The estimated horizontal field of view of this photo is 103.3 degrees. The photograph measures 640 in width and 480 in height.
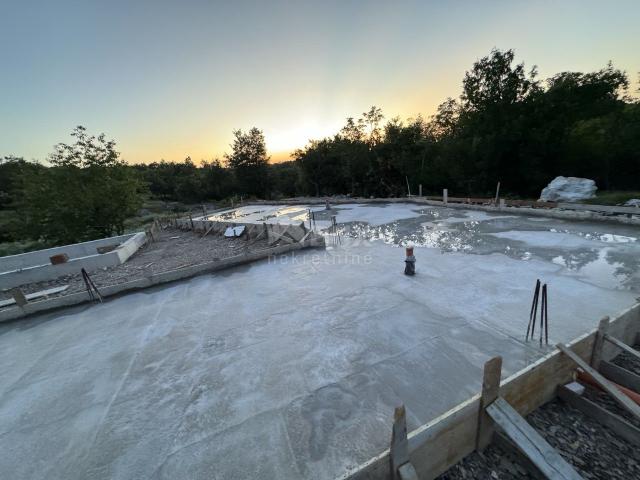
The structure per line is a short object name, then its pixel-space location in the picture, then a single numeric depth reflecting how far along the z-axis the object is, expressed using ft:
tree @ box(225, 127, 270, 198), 107.34
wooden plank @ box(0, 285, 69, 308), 22.29
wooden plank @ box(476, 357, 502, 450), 7.38
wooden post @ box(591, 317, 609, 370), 9.88
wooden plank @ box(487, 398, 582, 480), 6.48
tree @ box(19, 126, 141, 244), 46.37
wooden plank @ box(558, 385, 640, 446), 7.98
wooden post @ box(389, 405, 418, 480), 6.19
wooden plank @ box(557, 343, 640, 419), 7.66
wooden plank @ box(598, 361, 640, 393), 9.64
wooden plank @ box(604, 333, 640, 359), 9.39
